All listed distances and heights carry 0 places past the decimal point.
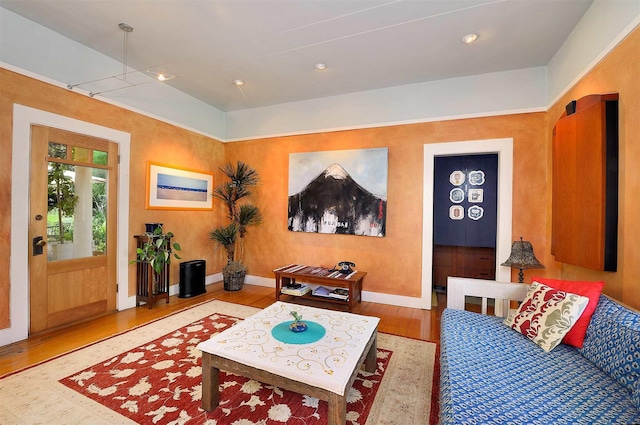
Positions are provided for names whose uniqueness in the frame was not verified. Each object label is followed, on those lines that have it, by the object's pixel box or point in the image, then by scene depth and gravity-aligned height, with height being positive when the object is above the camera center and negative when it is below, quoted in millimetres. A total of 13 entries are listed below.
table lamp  3023 -476
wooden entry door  2785 -210
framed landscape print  3854 +350
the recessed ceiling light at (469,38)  2740 +1810
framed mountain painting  3955 +333
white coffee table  1462 -882
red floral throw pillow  1776 -687
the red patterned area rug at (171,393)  1701 -1291
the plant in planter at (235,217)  4492 -91
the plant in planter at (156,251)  3461 -535
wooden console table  3588 -921
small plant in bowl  1977 -836
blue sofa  1202 -870
